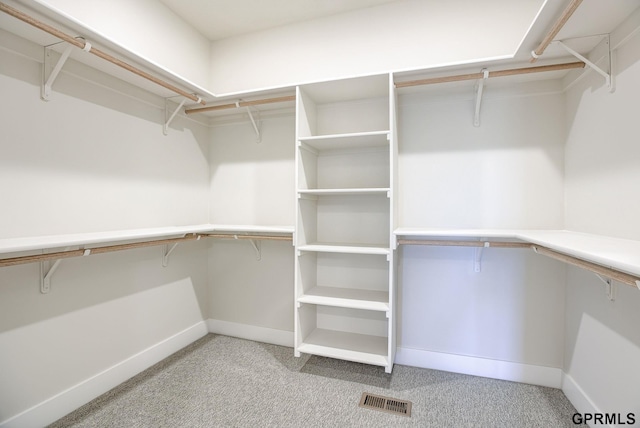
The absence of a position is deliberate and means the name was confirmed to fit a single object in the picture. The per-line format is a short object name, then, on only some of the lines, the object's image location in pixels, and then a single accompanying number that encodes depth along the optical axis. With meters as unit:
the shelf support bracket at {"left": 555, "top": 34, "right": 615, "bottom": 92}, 1.56
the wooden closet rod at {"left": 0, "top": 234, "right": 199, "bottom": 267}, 1.41
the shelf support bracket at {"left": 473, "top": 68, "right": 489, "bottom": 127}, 1.89
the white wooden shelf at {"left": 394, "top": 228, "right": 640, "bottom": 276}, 0.96
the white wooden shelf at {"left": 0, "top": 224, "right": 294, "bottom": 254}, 1.34
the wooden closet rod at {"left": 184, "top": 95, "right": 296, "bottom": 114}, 2.35
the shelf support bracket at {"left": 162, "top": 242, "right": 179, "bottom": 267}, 2.52
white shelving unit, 2.19
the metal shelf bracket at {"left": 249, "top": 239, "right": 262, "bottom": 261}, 2.82
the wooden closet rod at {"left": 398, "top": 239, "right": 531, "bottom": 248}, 1.92
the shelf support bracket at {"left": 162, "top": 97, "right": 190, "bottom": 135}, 2.49
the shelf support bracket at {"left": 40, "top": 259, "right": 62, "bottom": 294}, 1.71
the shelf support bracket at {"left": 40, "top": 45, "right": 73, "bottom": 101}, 1.70
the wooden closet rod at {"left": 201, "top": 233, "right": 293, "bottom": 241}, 2.37
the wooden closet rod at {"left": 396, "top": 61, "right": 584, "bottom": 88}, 1.78
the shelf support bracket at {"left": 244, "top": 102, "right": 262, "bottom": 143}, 2.65
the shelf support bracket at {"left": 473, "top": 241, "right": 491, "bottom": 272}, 2.21
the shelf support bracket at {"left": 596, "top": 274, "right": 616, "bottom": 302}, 1.54
